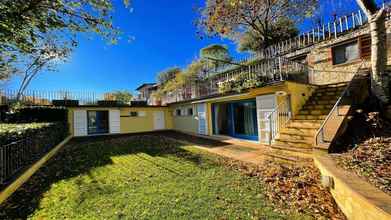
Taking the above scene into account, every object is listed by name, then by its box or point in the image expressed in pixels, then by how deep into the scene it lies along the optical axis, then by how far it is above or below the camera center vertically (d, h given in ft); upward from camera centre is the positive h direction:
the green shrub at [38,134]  16.09 -1.78
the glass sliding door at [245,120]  32.71 -1.35
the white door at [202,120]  41.83 -1.45
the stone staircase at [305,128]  18.55 -1.89
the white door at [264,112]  26.86 -0.06
